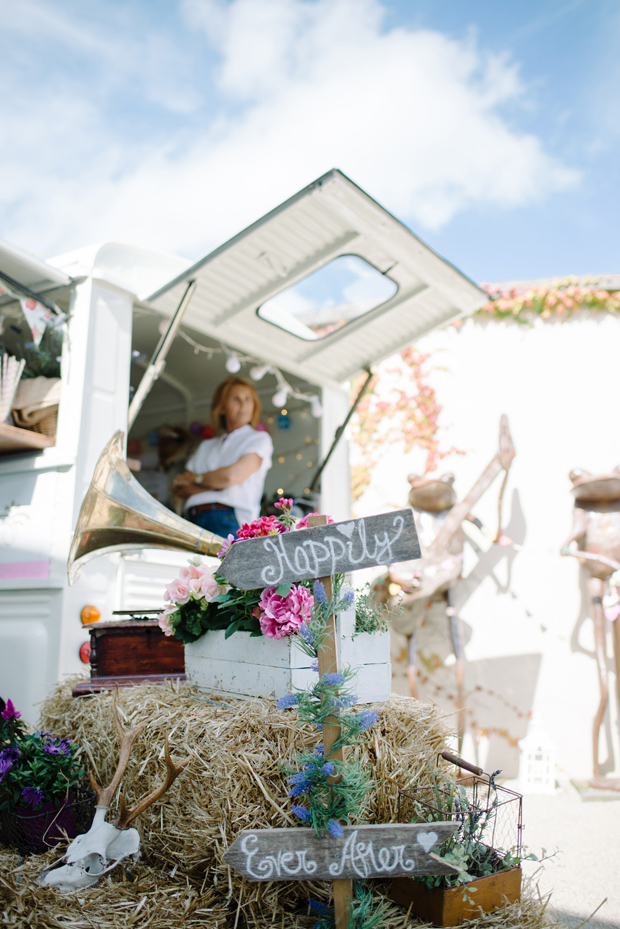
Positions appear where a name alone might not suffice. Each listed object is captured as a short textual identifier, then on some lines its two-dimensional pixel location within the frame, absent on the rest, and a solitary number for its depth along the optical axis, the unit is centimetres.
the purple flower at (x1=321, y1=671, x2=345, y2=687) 151
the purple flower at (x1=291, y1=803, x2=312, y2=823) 151
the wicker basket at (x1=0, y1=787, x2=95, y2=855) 199
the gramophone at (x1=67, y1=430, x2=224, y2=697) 252
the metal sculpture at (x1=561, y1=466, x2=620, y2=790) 486
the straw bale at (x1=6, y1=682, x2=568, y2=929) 160
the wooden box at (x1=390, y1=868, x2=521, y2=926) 163
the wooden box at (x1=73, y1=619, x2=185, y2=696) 251
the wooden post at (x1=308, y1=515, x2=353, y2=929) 149
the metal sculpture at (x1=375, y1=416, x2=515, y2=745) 515
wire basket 179
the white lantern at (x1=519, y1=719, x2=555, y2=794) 472
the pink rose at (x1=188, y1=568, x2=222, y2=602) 206
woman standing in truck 405
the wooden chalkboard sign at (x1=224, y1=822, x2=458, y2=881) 144
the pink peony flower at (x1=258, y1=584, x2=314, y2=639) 175
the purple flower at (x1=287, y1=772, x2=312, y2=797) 151
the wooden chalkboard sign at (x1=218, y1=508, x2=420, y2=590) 156
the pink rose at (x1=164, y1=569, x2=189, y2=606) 210
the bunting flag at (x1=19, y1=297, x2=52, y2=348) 316
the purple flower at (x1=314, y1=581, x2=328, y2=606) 158
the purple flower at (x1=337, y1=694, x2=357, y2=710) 154
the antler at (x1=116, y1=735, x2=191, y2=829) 171
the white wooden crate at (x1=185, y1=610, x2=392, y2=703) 179
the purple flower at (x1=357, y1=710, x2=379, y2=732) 154
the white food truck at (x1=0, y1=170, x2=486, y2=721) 298
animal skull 171
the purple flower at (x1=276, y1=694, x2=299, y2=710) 155
